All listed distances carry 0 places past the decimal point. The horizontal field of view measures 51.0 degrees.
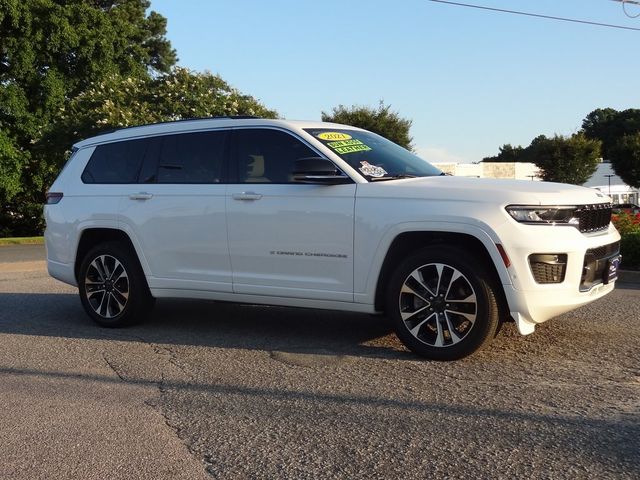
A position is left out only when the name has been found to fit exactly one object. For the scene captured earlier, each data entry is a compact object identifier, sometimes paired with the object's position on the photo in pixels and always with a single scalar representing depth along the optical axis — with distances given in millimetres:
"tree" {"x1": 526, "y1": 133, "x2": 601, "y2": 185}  31469
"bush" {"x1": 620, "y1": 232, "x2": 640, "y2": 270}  10023
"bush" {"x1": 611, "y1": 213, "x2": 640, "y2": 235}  10930
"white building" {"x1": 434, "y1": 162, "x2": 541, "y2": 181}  45728
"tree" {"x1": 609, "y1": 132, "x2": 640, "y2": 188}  44188
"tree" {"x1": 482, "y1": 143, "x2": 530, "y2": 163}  83188
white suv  4867
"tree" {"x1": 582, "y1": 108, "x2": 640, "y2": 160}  87188
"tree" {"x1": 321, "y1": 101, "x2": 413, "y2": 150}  38750
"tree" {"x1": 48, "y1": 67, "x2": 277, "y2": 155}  24391
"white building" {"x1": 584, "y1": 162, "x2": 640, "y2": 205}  57969
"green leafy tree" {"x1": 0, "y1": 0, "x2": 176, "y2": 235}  28953
